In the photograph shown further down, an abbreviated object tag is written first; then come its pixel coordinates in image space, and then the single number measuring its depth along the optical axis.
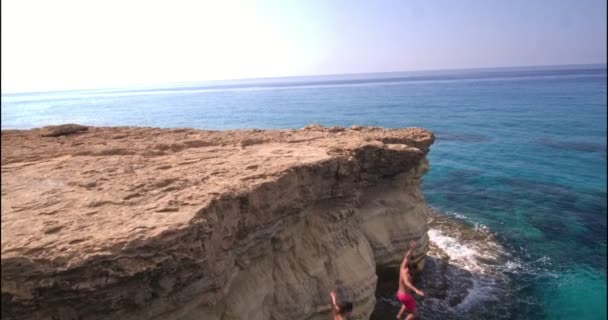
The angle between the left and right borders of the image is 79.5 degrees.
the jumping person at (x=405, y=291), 8.72
